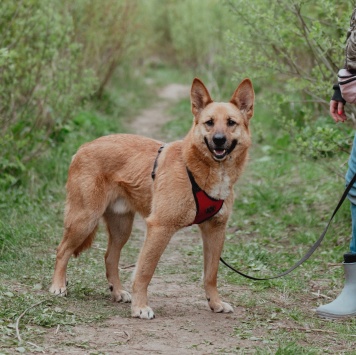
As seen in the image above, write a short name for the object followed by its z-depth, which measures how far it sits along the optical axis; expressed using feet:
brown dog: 15.67
